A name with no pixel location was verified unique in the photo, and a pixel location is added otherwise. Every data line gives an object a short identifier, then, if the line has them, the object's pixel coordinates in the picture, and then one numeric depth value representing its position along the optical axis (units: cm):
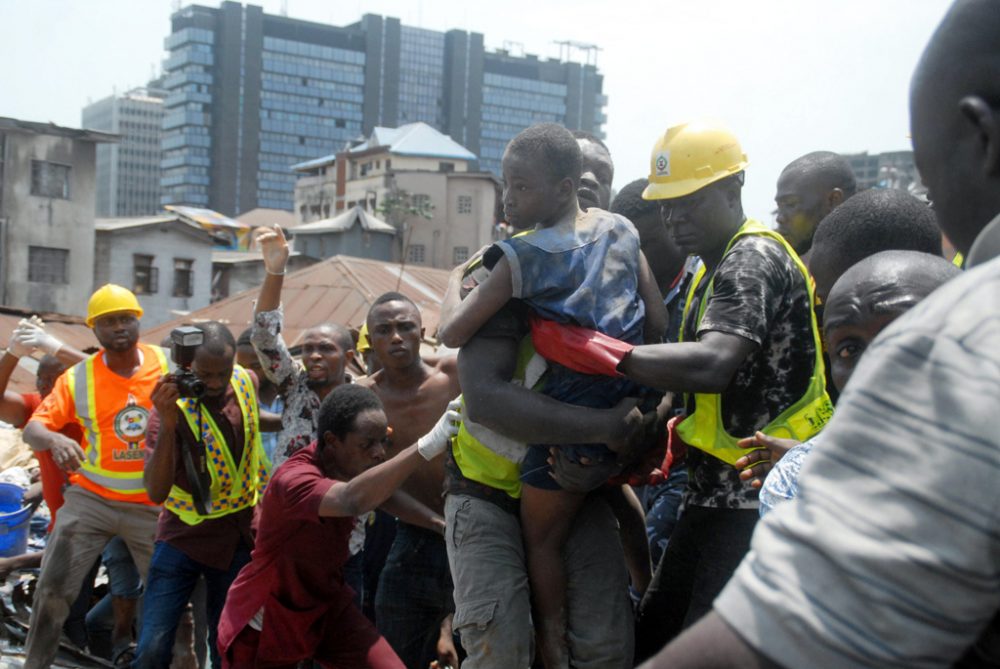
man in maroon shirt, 439
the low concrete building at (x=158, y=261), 4234
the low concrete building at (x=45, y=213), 3950
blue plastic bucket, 801
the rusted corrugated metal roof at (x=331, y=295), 2408
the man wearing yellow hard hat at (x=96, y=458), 632
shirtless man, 500
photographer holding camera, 547
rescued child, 302
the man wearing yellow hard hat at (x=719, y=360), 285
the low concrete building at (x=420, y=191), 5803
